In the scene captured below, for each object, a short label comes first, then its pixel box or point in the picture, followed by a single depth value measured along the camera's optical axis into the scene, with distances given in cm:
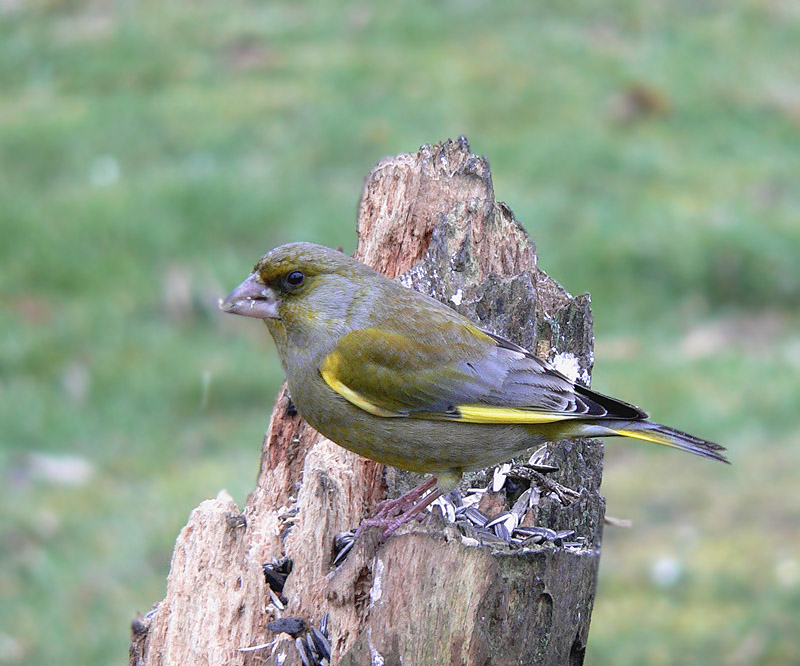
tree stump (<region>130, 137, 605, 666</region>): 633
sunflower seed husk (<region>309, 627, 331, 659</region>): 676
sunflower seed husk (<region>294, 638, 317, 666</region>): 672
